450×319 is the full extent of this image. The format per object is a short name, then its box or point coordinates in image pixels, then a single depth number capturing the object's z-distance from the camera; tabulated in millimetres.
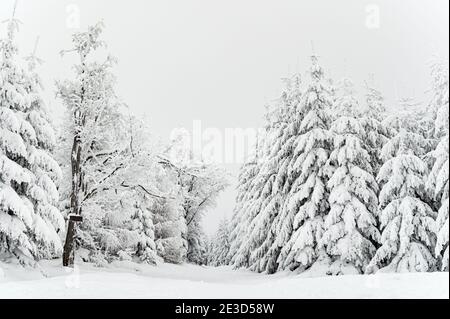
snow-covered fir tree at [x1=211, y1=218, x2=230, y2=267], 62544
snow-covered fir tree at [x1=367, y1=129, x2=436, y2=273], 19609
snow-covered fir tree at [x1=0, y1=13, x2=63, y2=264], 15969
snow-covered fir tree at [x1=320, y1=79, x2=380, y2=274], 22297
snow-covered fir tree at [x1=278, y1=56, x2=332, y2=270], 23656
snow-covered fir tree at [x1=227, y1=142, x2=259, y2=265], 36094
